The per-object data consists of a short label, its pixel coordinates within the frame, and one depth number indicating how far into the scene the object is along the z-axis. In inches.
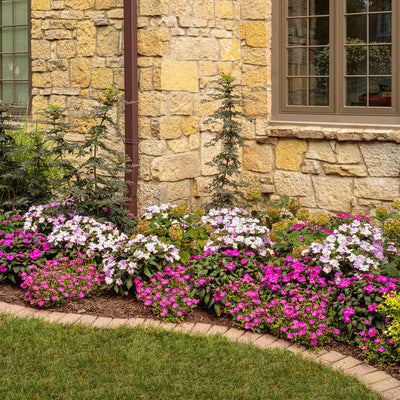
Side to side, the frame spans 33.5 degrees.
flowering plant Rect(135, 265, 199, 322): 180.4
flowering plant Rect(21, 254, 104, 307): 188.7
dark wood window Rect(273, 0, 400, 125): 243.1
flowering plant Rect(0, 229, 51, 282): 205.6
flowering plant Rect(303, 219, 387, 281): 176.1
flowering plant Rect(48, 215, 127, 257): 206.2
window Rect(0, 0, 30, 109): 298.0
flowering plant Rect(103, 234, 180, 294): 191.8
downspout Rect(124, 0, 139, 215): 237.2
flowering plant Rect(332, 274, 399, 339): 164.1
